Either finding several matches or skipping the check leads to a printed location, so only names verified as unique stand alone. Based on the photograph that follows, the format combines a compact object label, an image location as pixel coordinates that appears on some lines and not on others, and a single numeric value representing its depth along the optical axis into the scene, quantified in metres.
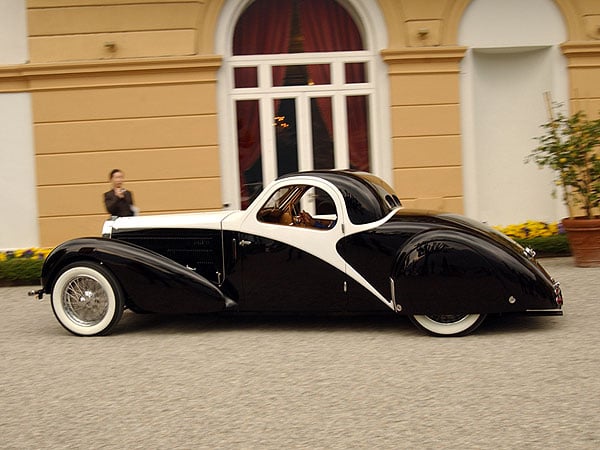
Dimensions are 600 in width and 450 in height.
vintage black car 7.09
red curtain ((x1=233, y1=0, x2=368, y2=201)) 13.38
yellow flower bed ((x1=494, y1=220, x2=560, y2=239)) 12.61
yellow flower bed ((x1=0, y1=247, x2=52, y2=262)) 12.39
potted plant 10.75
